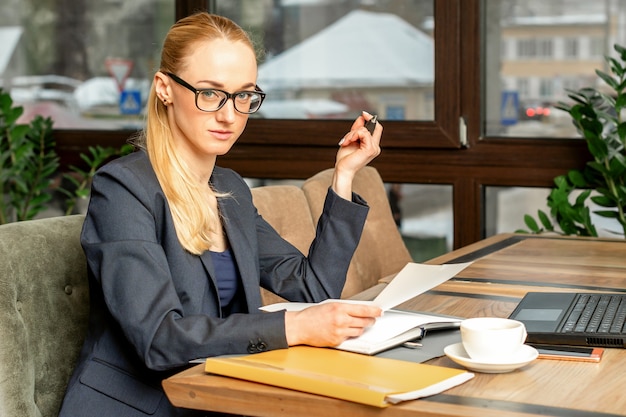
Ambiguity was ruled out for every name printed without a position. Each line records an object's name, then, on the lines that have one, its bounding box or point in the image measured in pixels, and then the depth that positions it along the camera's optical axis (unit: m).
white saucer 2.37
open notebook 2.49
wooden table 2.22
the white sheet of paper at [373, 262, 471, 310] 2.61
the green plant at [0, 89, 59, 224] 5.25
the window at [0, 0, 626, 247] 4.61
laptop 2.55
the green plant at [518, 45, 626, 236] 4.30
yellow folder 2.25
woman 2.52
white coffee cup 2.36
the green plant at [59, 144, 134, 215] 5.29
